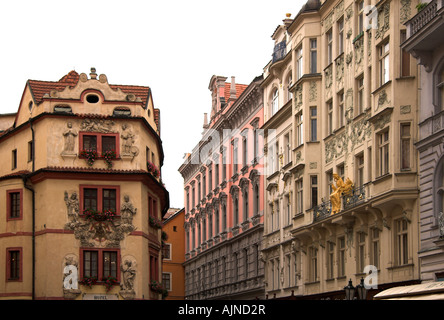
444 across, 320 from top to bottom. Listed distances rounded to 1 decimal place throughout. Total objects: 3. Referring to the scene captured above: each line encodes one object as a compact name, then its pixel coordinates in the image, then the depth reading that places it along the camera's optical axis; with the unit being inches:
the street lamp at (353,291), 1087.1
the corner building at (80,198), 1796.3
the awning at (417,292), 895.1
